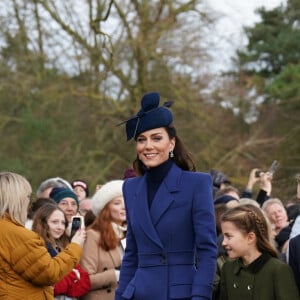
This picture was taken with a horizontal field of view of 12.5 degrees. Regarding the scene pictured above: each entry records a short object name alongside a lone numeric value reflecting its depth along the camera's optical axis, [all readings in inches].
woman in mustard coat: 366.0
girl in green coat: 349.0
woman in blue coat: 309.2
